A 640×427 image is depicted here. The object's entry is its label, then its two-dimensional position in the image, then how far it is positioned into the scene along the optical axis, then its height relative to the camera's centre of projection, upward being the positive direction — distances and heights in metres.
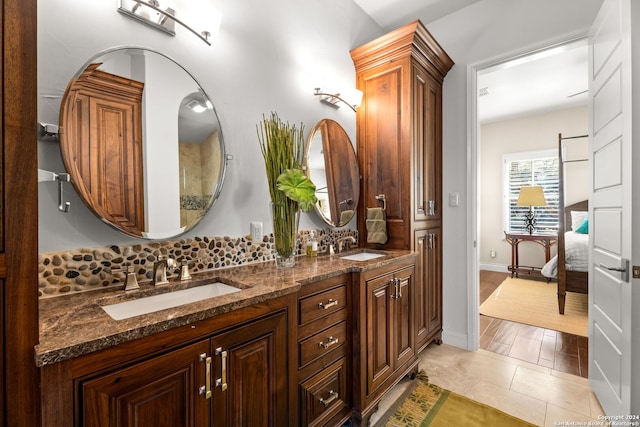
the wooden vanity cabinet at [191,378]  0.70 -0.46
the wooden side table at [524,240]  4.73 -0.55
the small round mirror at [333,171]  2.11 +0.31
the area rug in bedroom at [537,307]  3.06 -1.12
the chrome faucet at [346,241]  2.25 -0.22
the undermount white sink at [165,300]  1.07 -0.34
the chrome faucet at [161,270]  1.24 -0.23
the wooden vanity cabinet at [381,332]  1.57 -0.70
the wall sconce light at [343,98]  2.17 +0.86
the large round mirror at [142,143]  1.13 +0.30
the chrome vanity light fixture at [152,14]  1.24 +0.86
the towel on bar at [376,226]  2.30 -0.10
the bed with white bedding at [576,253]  3.31 -0.47
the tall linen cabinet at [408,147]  2.25 +0.53
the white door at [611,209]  1.47 +0.01
